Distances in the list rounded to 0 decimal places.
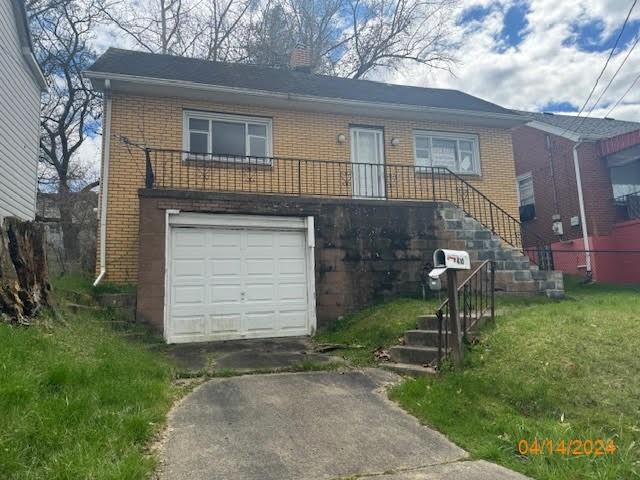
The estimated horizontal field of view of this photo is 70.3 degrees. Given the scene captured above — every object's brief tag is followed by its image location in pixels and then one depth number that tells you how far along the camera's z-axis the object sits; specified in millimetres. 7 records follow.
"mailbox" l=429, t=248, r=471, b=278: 5383
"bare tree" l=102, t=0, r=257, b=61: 19656
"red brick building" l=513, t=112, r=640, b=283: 14000
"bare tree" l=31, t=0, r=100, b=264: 17406
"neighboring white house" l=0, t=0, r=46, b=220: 9711
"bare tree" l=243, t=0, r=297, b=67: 19766
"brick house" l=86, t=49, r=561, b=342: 8734
